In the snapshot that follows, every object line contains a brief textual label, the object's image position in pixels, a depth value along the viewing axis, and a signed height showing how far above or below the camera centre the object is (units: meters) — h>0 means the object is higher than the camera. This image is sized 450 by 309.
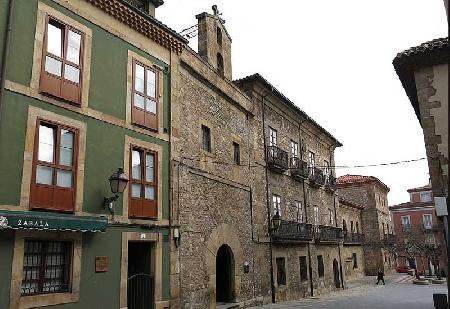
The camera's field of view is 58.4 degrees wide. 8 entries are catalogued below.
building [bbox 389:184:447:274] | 51.75 +3.35
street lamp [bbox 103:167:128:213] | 9.39 +1.51
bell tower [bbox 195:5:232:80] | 15.46 +7.96
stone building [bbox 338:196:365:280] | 31.81 +0.20
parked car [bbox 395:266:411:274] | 43.71 -2.97
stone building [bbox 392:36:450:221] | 10.48 +3.86
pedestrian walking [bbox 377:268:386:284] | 29.33 -2.41
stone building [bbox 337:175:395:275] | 38.31 +3.13
